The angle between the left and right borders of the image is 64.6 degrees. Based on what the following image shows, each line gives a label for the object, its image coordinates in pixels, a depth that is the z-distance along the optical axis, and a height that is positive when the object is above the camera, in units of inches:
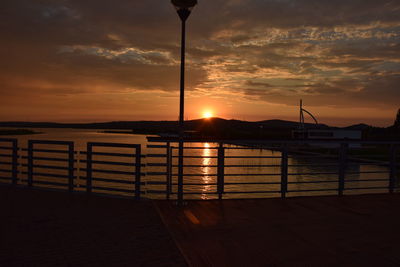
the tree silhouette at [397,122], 4220.0 +115.4
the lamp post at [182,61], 281.4 +57.2
